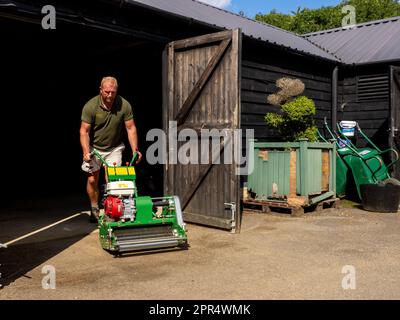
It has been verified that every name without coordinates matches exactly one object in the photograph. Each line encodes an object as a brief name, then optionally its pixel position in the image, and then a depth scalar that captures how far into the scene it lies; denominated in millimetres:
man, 5719
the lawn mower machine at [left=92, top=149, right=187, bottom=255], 4836
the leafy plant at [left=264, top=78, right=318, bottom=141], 8070
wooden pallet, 7441
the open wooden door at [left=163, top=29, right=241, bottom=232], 6191
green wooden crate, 7504
